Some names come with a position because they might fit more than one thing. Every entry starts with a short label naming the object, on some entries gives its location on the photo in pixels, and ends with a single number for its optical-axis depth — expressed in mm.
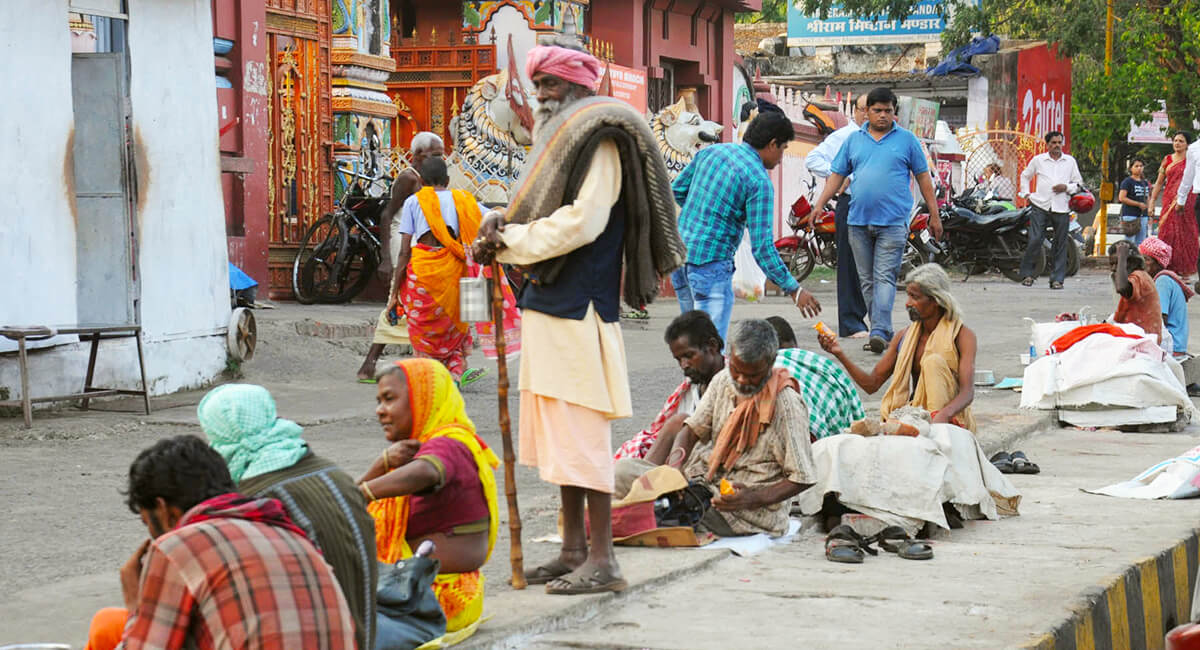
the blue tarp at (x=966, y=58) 37500
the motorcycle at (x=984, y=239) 22406
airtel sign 39531
